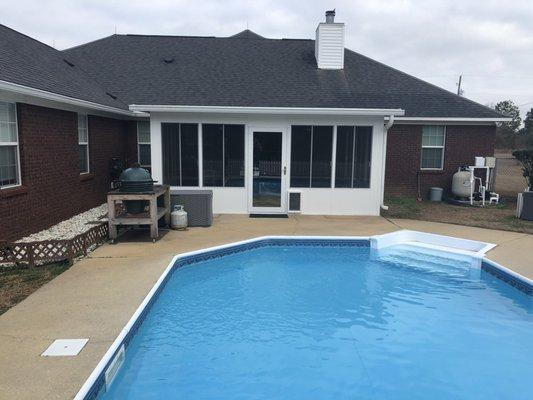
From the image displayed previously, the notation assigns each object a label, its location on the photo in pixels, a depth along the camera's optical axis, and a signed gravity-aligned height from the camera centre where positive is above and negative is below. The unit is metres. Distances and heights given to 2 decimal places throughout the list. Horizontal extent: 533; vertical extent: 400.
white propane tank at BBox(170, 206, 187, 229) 8.97 -1.42
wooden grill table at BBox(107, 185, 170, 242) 7.84 -1.24
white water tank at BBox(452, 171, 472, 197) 13.00 -0.77
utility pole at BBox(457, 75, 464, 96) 44.78 +7.94
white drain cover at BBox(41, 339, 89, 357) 3.72 -1.81
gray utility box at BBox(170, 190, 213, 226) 9.30 -1.13
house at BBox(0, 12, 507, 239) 8.09 +0.79
